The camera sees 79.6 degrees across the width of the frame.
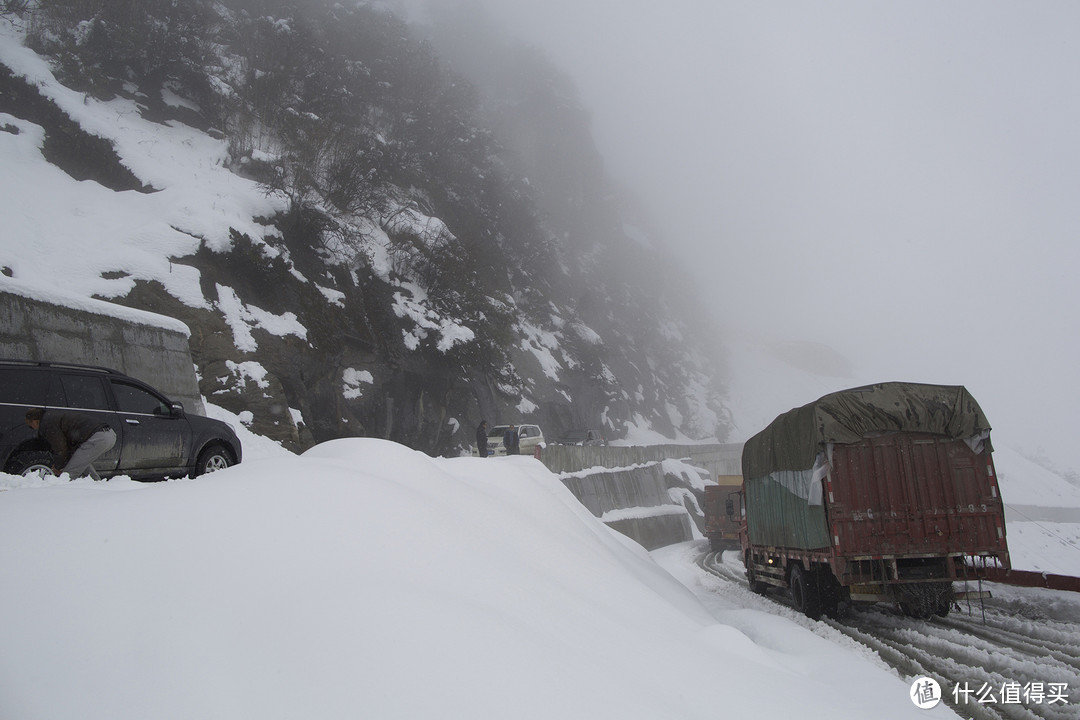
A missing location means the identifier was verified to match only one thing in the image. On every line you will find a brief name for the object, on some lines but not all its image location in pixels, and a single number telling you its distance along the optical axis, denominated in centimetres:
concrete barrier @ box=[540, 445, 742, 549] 2384
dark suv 748
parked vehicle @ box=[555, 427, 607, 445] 3872
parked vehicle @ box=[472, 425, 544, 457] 2836
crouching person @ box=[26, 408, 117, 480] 734
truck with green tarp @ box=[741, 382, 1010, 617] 995
